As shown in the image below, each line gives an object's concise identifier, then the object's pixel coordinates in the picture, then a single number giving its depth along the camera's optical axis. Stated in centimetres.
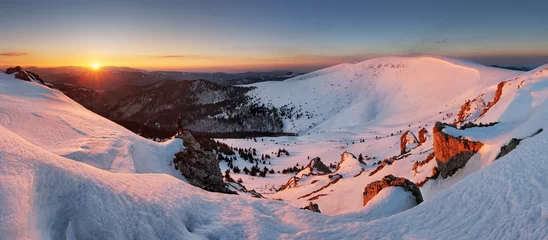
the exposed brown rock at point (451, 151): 2245
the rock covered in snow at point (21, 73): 2834
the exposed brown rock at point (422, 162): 2835
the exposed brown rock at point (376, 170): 3449
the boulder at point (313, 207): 1883
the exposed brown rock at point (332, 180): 3797
